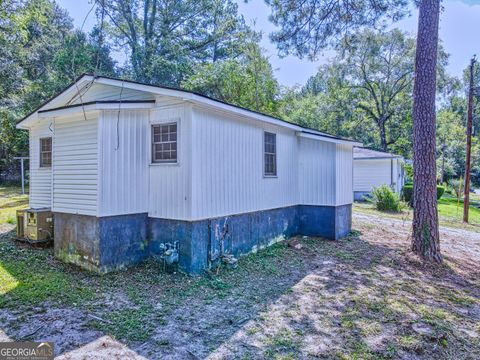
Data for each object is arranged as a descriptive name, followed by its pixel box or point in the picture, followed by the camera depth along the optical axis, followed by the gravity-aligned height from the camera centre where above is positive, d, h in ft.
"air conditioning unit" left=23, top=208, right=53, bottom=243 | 24.57 -3.95
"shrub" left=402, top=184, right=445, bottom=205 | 62.08 -3.07
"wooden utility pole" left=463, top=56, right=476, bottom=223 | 41.77 +4.77
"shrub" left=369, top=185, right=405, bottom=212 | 49.01 -3.64
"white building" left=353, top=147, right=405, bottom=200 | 66.13 +1.69
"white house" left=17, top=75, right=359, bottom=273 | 19.11 +0.05
